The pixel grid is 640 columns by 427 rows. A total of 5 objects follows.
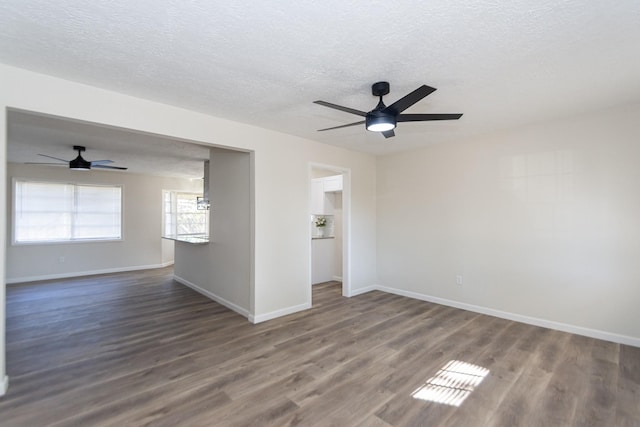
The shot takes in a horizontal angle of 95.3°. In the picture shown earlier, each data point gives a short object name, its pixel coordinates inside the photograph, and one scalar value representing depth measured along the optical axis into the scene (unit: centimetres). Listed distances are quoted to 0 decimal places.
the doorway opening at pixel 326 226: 605
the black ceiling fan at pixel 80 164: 487
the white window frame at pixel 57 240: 606
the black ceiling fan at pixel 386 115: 238
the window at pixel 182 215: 821
